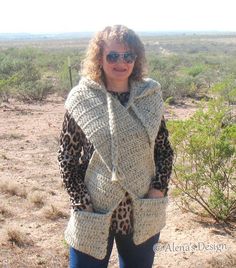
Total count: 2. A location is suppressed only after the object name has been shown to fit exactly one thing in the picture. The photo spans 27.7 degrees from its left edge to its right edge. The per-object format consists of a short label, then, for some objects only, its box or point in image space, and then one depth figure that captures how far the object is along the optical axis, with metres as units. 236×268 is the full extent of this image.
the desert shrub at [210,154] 4.73
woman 2.42
